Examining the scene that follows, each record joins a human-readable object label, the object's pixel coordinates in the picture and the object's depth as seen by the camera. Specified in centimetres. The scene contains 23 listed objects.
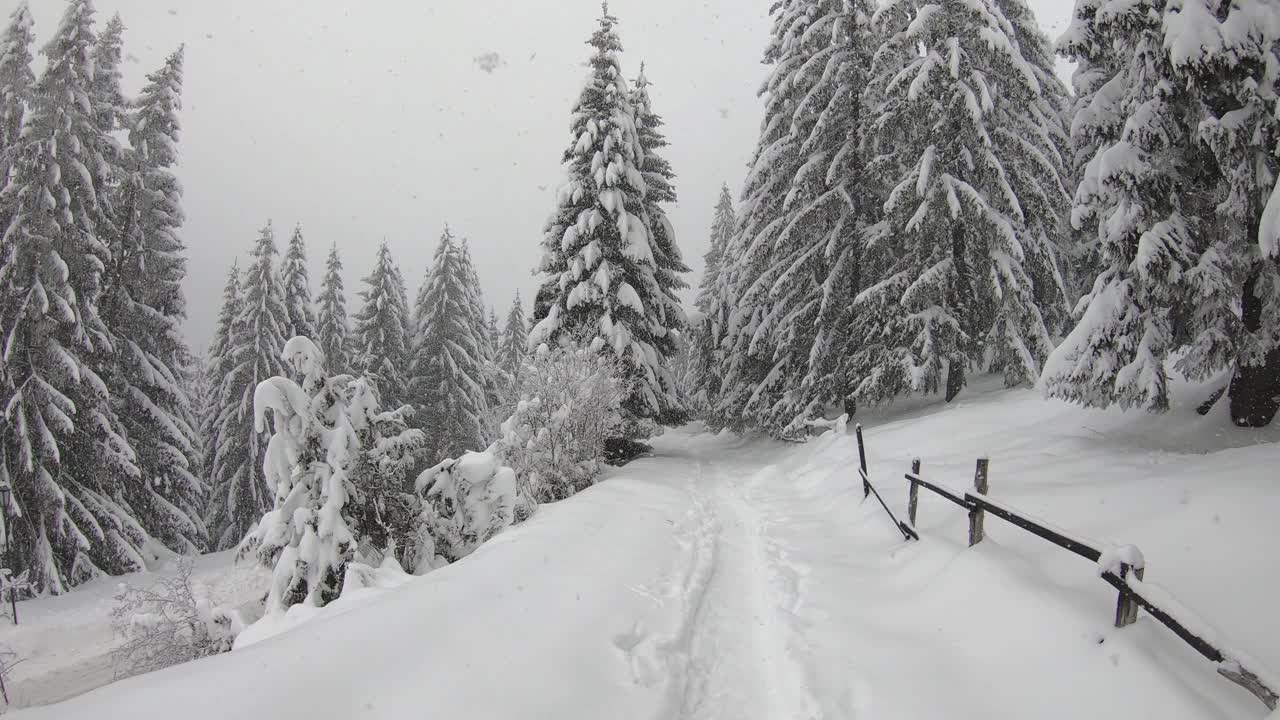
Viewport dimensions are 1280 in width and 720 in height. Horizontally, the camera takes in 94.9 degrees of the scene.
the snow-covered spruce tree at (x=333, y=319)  3180
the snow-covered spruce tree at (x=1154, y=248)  803
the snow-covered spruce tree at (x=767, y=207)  1862
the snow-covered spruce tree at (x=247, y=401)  2417
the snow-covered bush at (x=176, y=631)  721
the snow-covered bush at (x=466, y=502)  959
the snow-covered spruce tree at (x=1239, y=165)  744
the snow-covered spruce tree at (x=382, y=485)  841
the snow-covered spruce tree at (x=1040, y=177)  1527
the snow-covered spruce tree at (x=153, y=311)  1834
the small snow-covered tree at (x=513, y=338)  4584
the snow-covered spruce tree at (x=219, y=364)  2716
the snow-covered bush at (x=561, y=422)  1304
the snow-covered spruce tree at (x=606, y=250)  1812
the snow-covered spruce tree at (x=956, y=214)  1445
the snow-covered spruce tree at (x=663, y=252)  2002
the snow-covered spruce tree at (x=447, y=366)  2864
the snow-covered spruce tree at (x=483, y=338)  3189
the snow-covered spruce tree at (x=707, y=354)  2617
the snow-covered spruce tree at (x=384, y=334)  2888
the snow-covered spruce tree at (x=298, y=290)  2745
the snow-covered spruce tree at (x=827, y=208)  1775
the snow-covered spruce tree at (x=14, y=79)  1595
